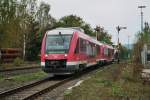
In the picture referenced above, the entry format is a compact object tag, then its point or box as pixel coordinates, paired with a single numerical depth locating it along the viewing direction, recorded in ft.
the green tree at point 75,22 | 201.76
